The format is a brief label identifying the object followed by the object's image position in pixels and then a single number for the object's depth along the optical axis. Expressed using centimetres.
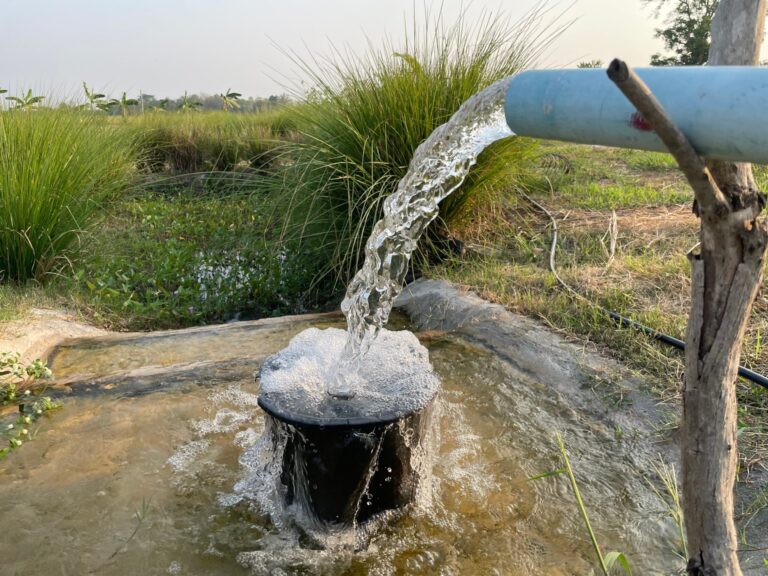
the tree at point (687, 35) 1622
